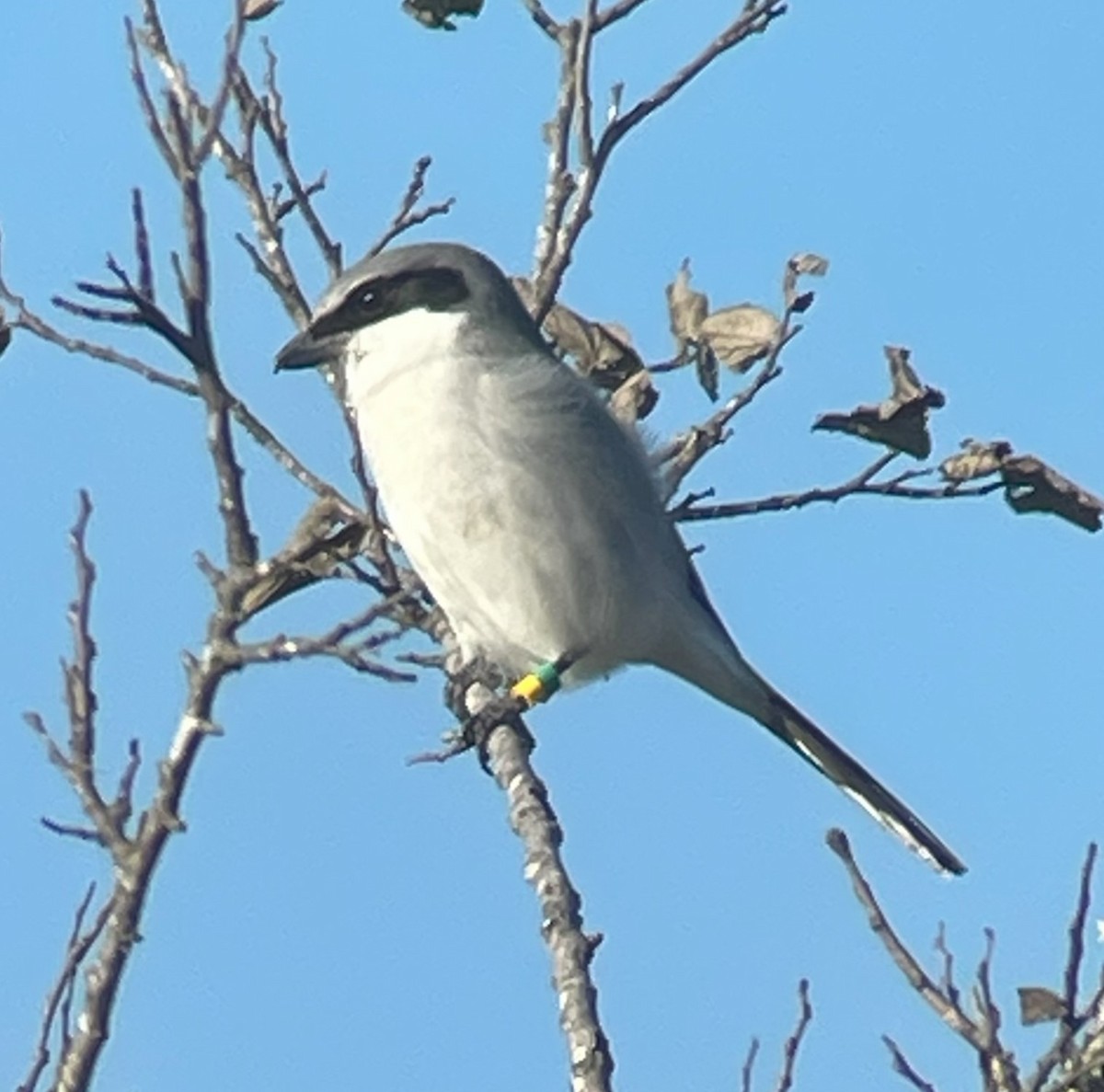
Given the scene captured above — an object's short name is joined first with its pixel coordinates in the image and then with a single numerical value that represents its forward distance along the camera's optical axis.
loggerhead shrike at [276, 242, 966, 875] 9.53
